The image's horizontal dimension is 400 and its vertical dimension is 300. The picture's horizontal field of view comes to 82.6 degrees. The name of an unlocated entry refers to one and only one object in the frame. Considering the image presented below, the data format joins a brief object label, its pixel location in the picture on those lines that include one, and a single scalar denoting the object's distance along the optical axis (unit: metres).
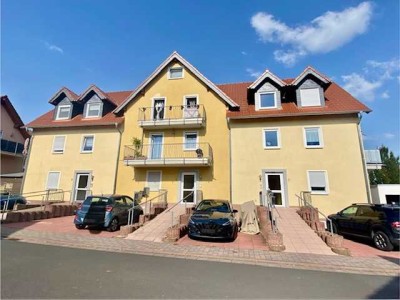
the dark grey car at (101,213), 11.07
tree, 35.12
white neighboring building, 19.22
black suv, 8.78
